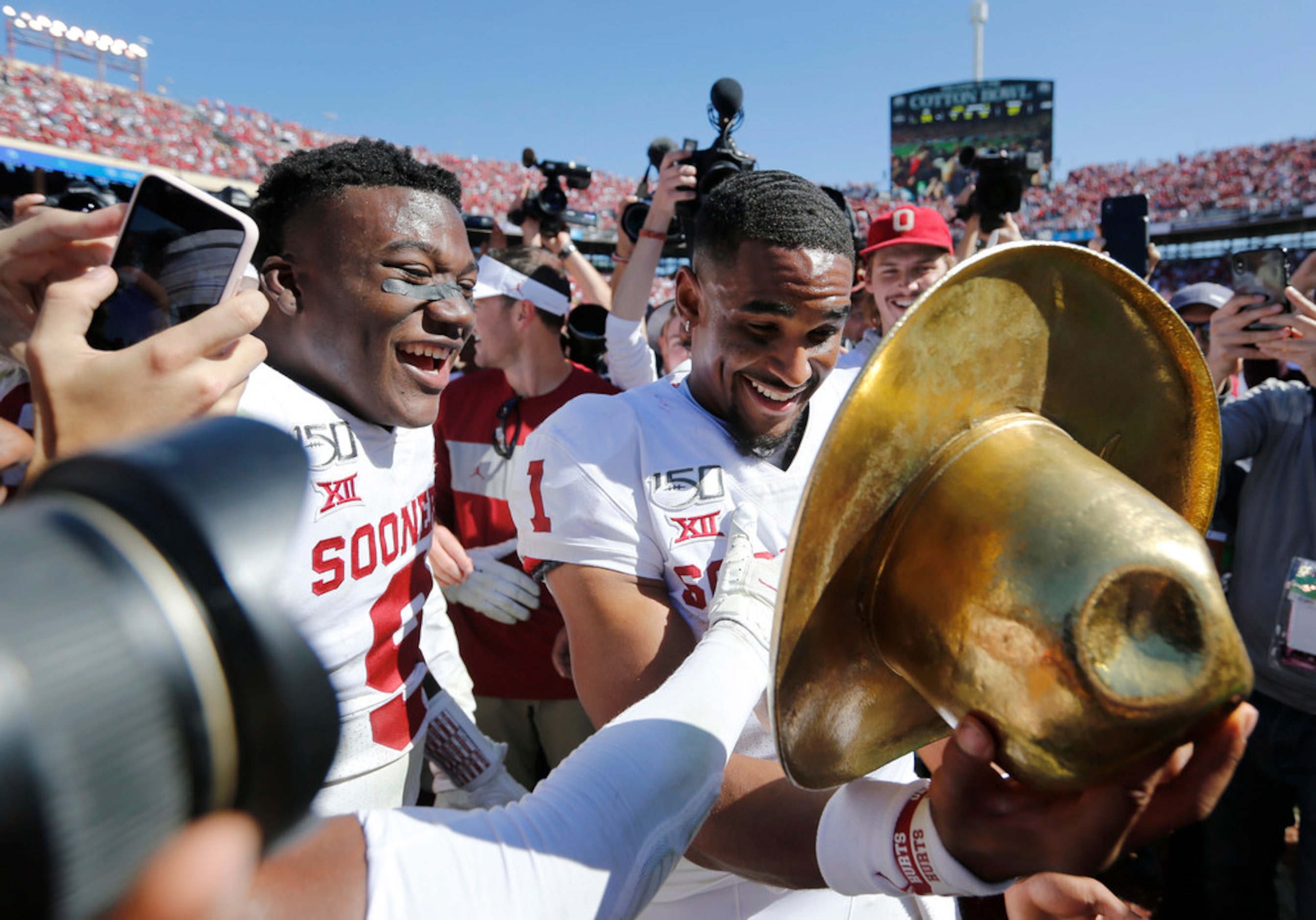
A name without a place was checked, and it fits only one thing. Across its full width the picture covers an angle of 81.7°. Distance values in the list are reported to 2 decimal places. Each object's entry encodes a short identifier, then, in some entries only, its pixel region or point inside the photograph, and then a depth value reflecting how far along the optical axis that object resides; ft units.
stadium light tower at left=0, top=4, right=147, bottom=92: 112.06
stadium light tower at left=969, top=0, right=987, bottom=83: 149.48
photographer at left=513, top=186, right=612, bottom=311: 16.33
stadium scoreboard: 101.04
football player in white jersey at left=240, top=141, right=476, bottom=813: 5.67
